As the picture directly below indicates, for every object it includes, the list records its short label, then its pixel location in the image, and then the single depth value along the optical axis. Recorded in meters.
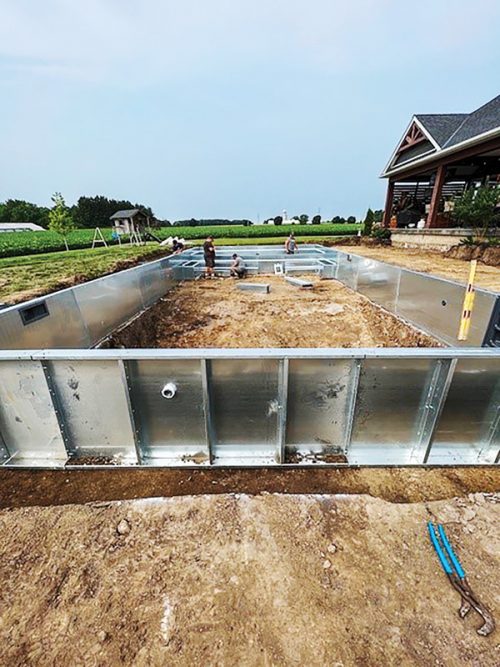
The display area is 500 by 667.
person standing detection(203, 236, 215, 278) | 11.27
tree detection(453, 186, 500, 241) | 9.69
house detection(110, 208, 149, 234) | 31.88
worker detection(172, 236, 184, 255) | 15.71
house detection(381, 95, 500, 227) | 11.08
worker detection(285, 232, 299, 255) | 13.84
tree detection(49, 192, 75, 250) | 21.33
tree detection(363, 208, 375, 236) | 22.14
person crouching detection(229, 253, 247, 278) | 11.78
